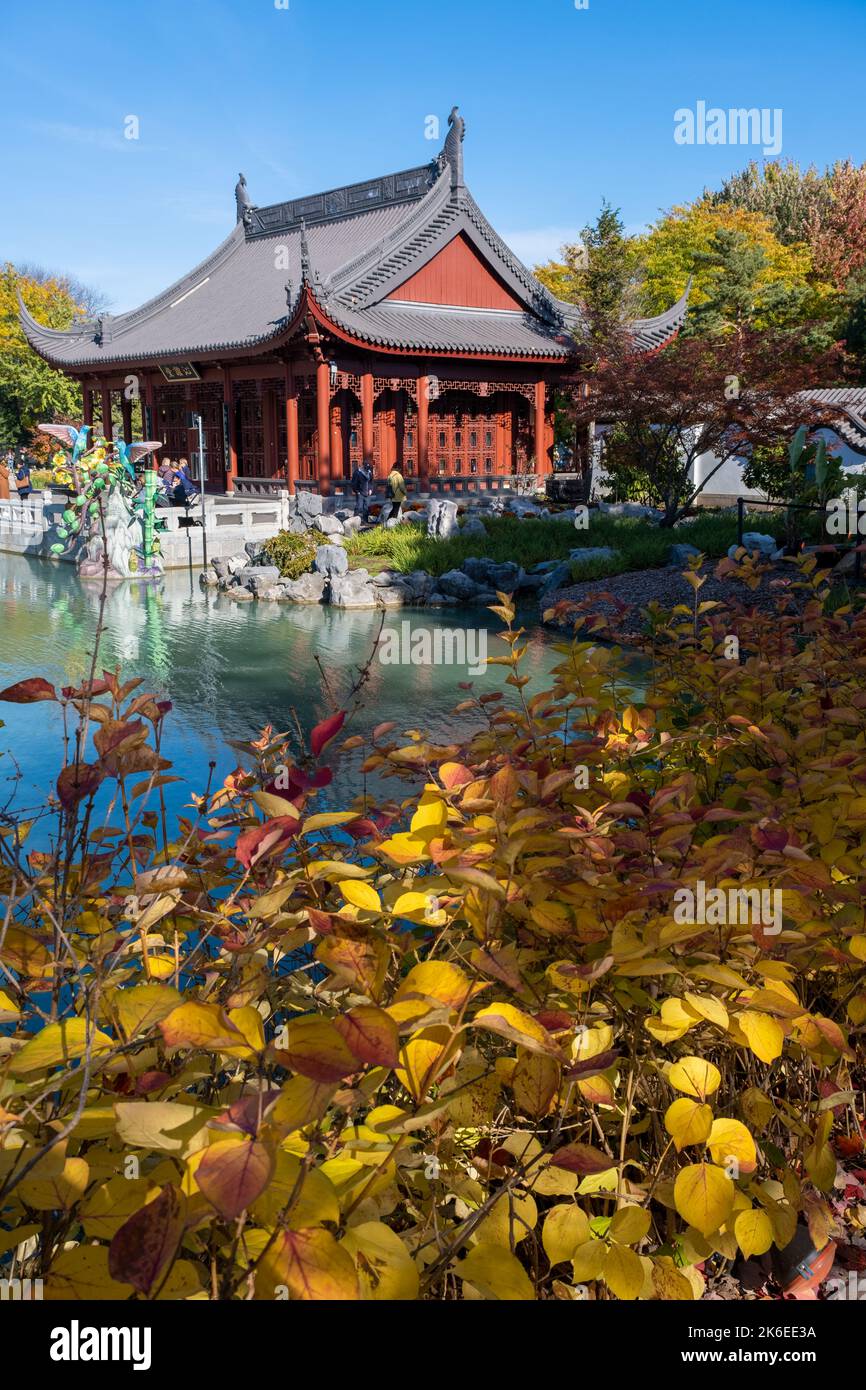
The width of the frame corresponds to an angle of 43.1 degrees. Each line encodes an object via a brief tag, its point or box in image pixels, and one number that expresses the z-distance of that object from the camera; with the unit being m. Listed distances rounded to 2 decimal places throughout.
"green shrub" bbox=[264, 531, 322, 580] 15.86
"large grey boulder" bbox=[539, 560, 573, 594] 14.55
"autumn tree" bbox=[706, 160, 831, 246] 39.88
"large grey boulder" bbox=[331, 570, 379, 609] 14.60
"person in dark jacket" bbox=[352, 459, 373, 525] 19.66
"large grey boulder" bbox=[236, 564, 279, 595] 15.48
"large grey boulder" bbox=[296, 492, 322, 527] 19.48
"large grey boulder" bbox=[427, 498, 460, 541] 17.27
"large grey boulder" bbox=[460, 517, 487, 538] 17.22
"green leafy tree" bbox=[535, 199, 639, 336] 28.69
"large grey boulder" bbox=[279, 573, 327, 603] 15.09
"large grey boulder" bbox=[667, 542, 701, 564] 14.43
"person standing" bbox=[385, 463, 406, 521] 19.11
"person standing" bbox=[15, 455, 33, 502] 23.84
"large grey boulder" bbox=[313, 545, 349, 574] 15.52
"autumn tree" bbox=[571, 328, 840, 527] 16.66
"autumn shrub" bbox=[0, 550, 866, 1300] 1.11
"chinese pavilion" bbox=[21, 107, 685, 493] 20.62
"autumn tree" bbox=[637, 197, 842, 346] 30.30
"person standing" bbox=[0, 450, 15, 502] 23.11
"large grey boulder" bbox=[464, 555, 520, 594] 15.02
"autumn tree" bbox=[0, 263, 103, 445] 36.88
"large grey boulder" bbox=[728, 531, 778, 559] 13.57
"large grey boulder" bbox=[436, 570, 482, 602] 14.66
